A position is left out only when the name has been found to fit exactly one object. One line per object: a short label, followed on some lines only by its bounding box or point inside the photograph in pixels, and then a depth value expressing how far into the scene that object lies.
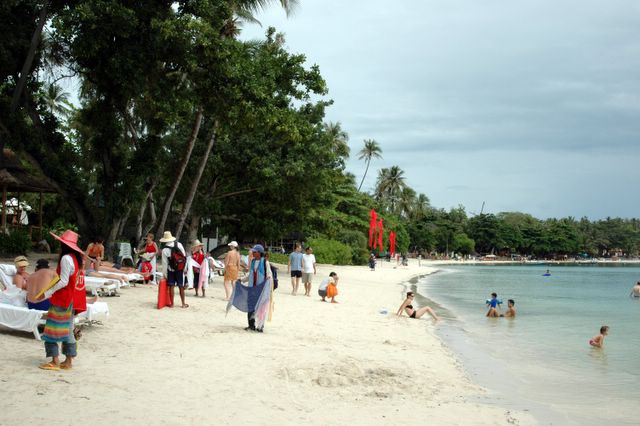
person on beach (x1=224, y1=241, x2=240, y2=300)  14.15
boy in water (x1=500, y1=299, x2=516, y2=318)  19.52
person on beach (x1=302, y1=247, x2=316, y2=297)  18.19
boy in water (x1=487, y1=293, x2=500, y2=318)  19.36
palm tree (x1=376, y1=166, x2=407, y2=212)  88.38
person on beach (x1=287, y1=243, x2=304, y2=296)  18.12
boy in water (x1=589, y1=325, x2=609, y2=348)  14.38
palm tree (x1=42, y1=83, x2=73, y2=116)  42.81
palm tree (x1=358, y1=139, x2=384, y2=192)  81.25
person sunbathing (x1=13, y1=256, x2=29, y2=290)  9.63
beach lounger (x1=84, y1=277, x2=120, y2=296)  12.48
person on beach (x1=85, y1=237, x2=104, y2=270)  13.78
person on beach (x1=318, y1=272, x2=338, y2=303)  17.72
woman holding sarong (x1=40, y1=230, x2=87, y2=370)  6.54
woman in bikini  16.48
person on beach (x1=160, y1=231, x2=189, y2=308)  11.78
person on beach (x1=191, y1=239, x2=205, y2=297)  14.63
